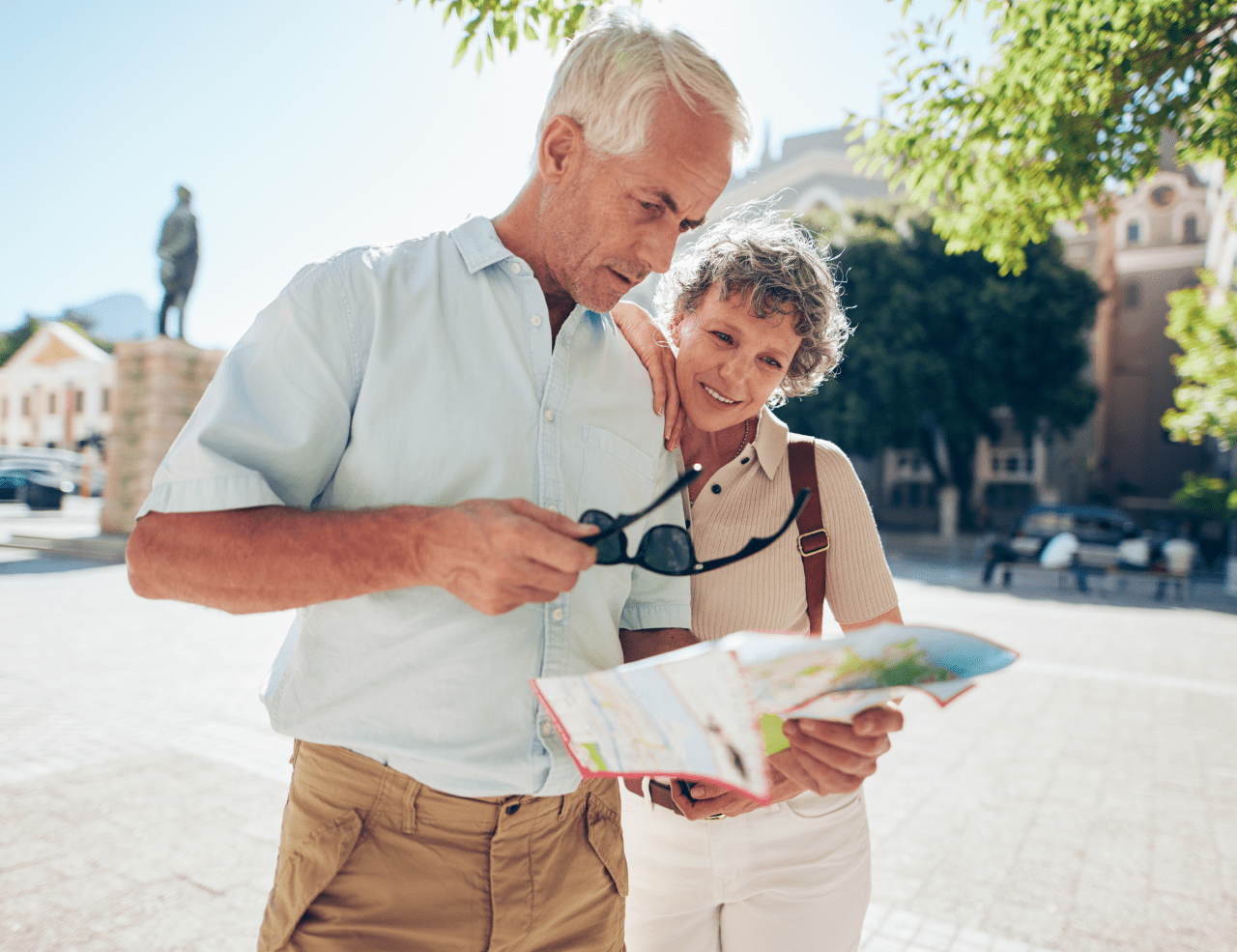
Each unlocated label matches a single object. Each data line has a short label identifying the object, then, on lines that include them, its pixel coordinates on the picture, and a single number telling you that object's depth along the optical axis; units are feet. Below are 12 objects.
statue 53.47
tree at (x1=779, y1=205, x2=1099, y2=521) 80.07
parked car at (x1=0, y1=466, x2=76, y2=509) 82.89
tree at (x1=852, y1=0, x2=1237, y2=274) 12.13
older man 3.70
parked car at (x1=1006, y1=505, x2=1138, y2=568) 60.64
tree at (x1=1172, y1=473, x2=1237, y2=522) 58.44
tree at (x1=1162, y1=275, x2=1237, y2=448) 34.22
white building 161.89
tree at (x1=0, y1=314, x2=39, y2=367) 198.08
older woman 6.43
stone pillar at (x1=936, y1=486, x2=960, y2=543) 91.30
